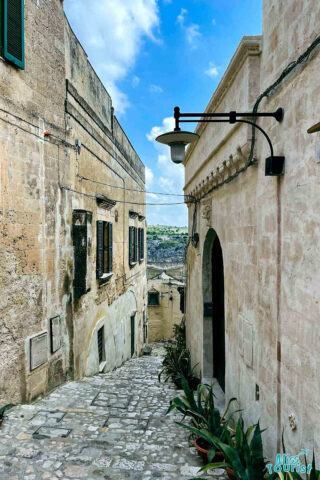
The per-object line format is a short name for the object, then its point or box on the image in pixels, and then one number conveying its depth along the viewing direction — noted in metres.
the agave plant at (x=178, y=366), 7.20
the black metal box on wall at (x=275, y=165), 2.98
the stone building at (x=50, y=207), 4.55
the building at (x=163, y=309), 22.89
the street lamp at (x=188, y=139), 2.99
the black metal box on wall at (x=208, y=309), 6.98
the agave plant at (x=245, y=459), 2.74
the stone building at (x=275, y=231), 2.52
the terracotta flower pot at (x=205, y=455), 3.40
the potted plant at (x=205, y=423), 3.41
